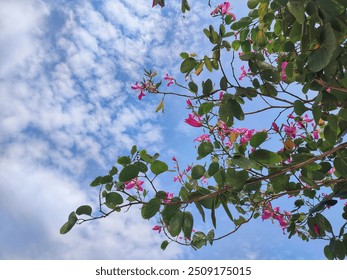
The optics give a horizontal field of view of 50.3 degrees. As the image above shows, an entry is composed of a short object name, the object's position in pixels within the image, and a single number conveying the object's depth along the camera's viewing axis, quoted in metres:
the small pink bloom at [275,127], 1.85
